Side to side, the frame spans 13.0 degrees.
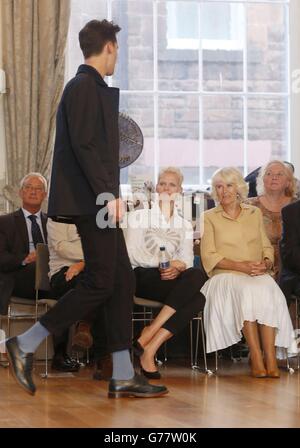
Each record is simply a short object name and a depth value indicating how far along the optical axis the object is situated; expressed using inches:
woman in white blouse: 285.1
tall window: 438.6
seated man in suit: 311.6
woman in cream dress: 296.6
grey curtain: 409.1
